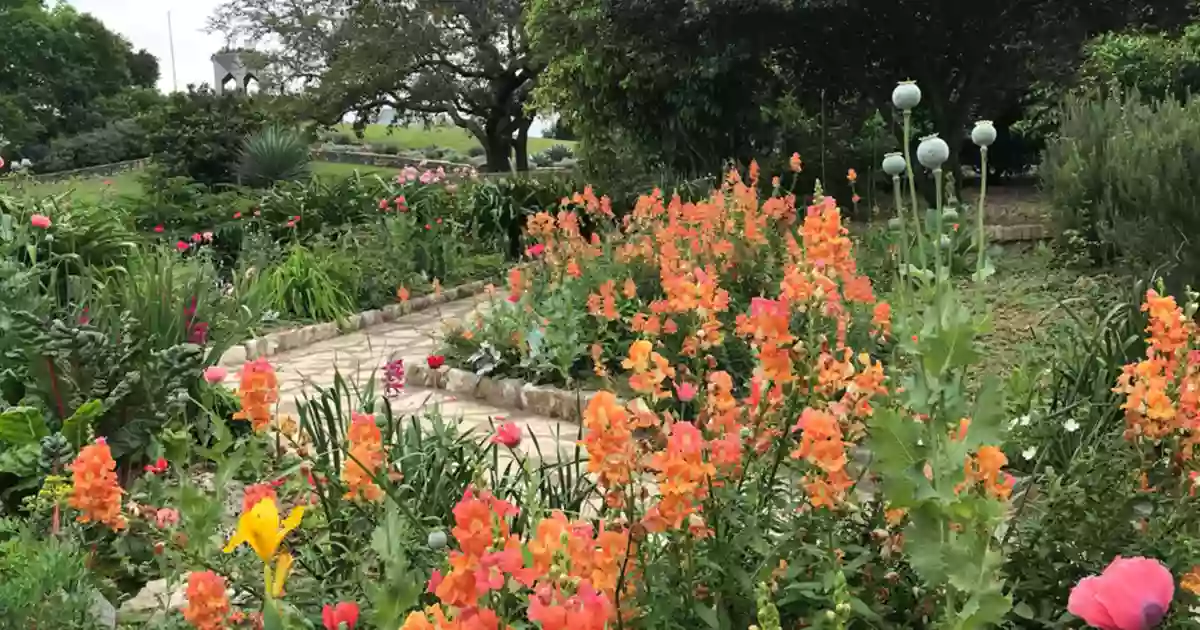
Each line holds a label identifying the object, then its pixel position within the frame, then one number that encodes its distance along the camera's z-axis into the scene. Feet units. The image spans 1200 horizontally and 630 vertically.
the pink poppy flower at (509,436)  6.25
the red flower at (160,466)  8.24
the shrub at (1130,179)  15.78
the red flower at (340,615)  4.20
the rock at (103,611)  7.57
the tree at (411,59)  62.34
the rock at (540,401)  14.78
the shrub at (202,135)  37.52
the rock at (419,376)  16.88
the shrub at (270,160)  36.40
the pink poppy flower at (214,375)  8.97
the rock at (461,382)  16.03
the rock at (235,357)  19.11
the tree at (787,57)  29.55
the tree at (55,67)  98.27
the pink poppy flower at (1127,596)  2.84
